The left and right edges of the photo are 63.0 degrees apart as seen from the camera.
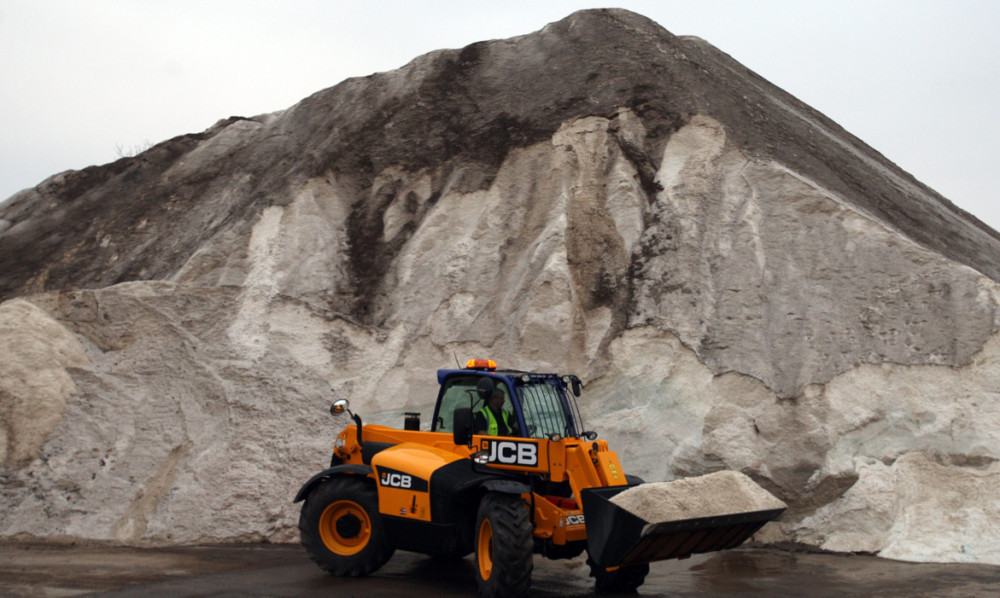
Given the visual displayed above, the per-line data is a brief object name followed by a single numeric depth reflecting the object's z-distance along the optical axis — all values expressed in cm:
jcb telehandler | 662
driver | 763
